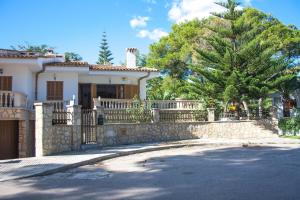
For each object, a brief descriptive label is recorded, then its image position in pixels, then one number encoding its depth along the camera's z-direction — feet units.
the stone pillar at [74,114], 54.95
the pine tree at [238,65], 77.61
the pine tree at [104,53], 262.26
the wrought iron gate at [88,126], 57.98
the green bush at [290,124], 76.69
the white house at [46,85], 59.57
